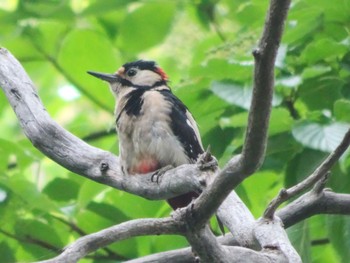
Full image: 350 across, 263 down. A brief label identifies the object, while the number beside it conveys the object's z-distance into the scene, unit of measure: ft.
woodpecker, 31.89
